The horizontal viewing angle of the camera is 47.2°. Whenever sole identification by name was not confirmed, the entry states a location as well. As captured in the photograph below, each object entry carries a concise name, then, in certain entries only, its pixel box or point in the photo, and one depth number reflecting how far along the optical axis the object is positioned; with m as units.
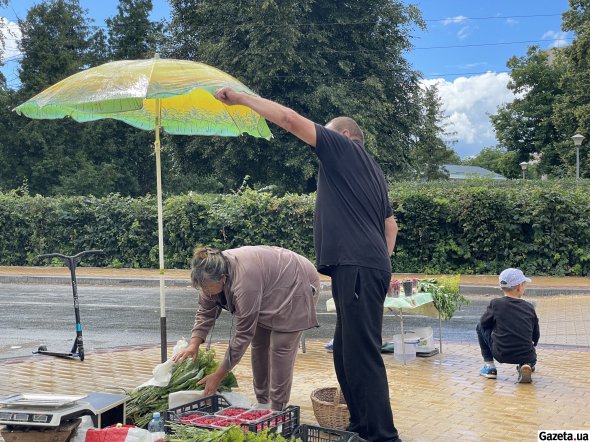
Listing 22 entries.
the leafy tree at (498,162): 54.28
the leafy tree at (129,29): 45.22
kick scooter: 7.36
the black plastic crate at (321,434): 3.88
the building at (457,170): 77.62
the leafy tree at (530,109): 49.84
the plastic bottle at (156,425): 3.92
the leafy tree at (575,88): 38.31
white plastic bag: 4.70
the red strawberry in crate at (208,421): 3.77
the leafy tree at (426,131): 31.41
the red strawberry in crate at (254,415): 3.97
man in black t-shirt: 4.05
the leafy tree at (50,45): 41.12
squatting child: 6.49
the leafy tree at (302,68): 26.53
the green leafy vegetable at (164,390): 4.57
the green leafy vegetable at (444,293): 7.83
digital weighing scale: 3.64
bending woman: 4.29
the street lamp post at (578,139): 31.00
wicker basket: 4.67
